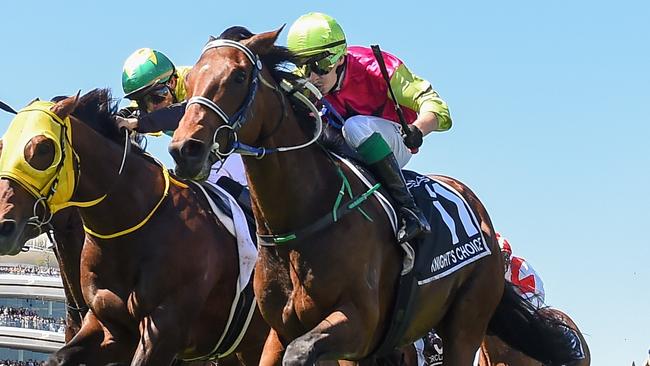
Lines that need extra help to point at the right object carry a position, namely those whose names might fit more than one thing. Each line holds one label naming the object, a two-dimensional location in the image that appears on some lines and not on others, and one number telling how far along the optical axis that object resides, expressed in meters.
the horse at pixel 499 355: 24.98
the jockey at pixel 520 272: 26.56
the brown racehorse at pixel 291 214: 12.66
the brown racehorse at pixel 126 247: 16.03
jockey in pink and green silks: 15.16
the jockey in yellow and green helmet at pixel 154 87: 19.20
